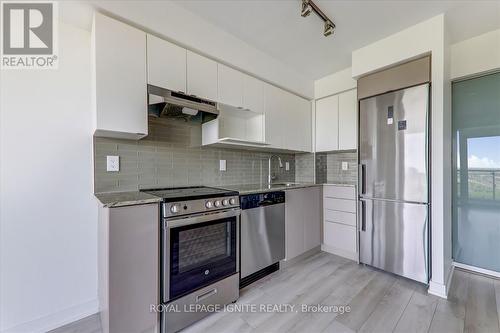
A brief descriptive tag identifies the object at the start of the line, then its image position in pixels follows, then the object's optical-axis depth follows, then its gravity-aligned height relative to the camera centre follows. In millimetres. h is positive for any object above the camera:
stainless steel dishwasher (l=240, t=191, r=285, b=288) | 2107 -714
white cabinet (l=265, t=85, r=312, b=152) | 2756 +653
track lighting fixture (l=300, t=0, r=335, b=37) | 1727 +1324
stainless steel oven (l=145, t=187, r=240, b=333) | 1506 -664
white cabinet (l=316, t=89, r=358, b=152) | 2939 +651
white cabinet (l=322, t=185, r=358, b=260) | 2820 -754
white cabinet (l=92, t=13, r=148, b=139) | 1531 +679
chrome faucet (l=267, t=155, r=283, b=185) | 3180 -147
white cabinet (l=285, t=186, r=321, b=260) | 2604 -697
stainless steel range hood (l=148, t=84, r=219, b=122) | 1725 +533
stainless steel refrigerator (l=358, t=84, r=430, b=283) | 2100 -164
